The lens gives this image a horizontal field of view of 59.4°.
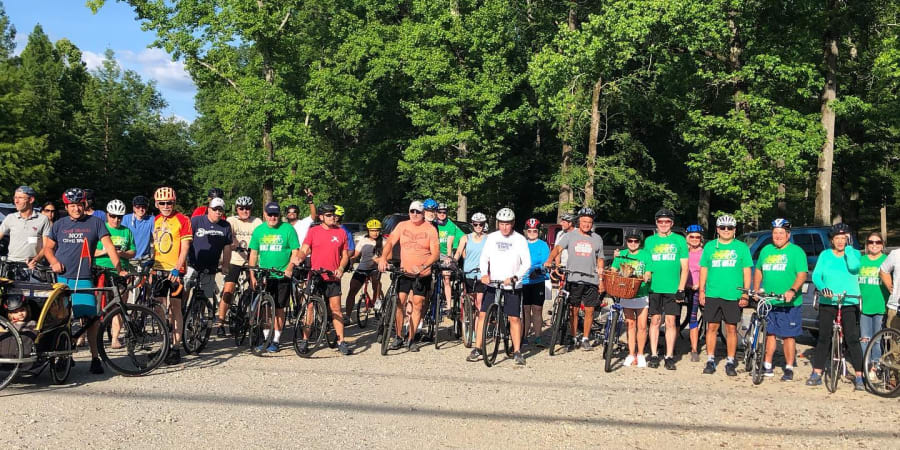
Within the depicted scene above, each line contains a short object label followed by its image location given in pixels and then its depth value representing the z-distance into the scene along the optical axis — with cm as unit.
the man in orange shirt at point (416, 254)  1062
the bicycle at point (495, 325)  996
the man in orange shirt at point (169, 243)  945
